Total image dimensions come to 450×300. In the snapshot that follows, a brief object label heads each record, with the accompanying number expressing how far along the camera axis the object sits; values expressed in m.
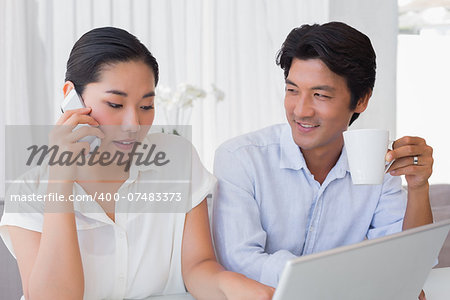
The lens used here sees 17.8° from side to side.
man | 2.60
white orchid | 4.12
